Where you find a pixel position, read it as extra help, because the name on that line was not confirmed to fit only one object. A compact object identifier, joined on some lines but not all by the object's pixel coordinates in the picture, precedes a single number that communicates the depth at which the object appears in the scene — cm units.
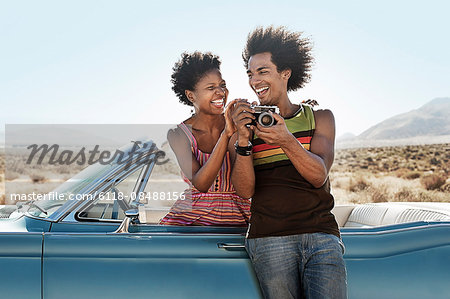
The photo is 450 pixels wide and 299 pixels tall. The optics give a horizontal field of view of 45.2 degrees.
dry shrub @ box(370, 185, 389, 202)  2308
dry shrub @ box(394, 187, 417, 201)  2330
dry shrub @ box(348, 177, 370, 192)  2646
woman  258
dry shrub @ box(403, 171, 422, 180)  2938
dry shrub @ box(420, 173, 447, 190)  2622
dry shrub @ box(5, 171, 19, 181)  2564
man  222
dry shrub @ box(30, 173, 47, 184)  2666
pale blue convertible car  242
